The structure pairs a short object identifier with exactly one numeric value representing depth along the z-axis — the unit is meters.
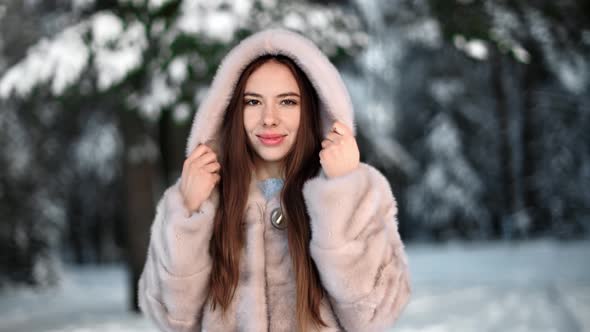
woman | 2.13
